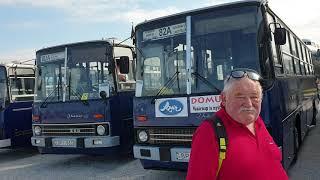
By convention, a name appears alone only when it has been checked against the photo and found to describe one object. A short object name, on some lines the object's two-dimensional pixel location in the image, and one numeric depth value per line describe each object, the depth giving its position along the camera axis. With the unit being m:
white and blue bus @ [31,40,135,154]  6.14
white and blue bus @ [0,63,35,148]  7.35
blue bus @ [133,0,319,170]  4.16
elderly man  1.74
